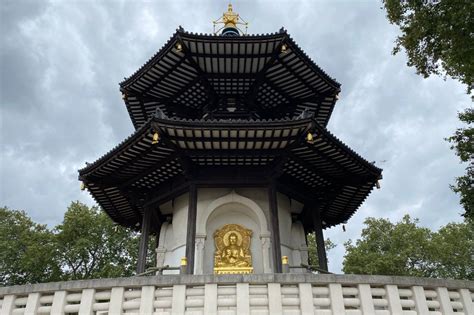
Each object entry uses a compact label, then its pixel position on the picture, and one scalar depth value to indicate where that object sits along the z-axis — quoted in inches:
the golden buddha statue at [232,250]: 512.1
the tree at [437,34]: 393.4
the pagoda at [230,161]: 497.0
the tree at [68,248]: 1201.4
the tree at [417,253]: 1226.0
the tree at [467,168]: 560.1
